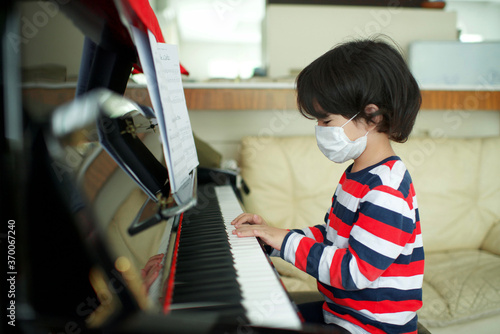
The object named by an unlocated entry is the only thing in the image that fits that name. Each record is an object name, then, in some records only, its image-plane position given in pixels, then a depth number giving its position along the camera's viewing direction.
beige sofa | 1.78
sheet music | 0.52
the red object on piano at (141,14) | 0.44
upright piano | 0.39
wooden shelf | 1.79
